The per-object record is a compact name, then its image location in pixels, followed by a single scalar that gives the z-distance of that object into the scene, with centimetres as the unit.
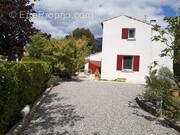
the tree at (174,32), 395
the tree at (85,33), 3428
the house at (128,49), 1187
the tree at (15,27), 1226
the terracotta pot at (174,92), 666
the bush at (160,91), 480
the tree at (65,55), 956
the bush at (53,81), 791
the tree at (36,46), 1369
